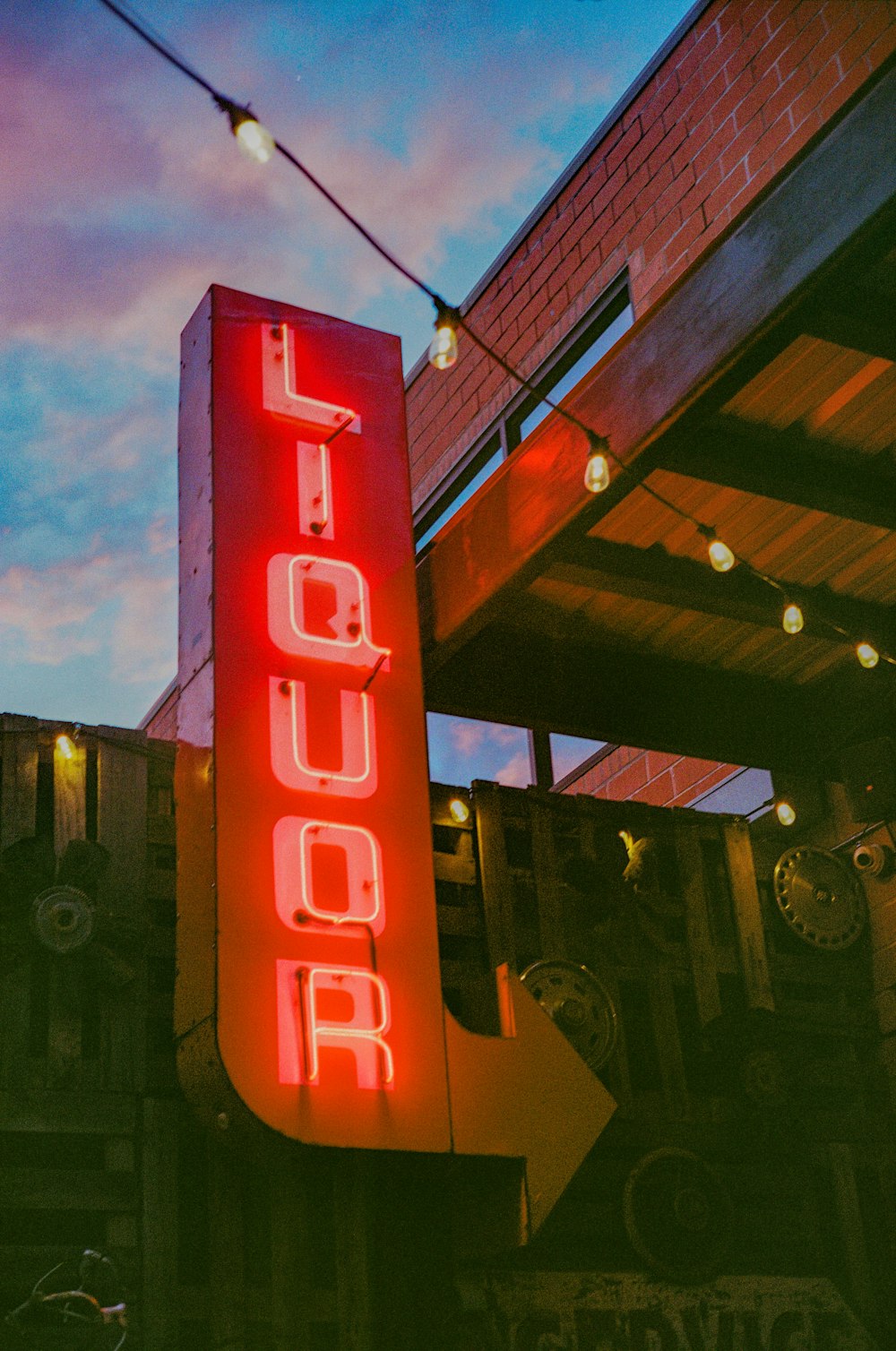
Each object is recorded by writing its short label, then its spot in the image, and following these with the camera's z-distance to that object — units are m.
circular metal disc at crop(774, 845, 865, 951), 9.51
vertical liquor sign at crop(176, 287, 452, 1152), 6.38
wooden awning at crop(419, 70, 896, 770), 6.18
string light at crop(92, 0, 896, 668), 4.93
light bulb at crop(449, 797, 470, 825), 8.85
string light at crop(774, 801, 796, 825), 9.73
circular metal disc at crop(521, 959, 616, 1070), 8.45
